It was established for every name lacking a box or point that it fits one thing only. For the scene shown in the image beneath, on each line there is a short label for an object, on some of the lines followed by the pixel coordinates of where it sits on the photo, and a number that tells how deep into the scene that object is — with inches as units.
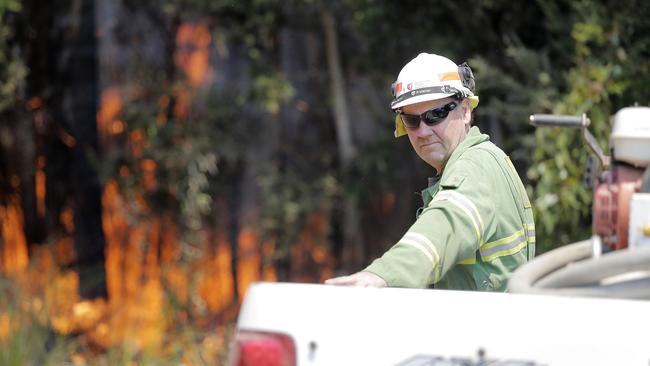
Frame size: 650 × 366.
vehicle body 216.8
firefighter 279.0
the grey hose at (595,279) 225.5
